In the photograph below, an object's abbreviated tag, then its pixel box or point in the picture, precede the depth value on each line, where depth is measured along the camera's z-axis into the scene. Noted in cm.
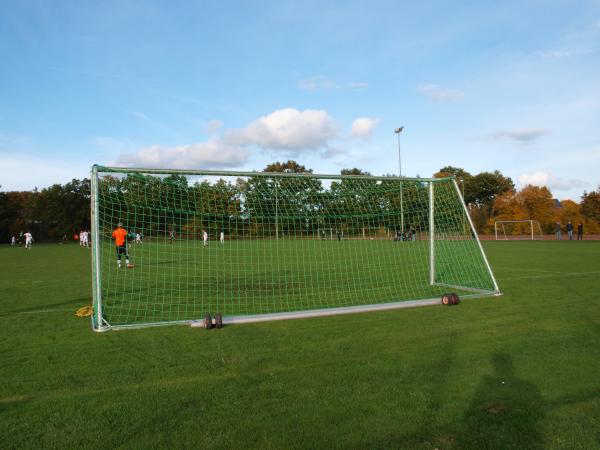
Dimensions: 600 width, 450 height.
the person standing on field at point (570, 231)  3675
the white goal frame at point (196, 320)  694
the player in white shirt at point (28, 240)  3794
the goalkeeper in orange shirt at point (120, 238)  1644
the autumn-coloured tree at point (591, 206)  4150
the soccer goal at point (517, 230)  4406
